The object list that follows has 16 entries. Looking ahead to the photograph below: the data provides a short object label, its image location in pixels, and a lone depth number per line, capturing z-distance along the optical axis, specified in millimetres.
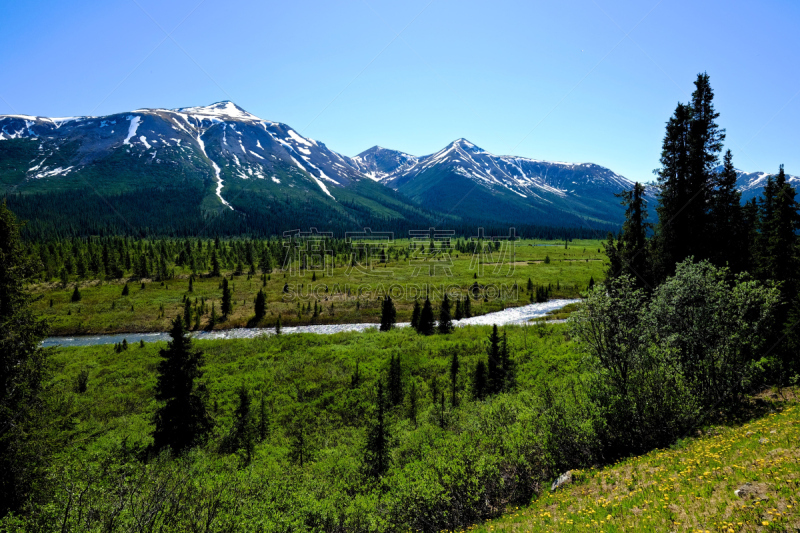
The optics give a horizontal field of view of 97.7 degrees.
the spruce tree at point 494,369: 38312
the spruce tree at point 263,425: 30884
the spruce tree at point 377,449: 22092
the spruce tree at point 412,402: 34706
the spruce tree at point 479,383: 38094
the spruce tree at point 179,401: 26562
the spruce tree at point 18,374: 14523
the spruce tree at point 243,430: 28027
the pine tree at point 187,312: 73062
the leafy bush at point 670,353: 17141
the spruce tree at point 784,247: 25938
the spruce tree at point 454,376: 39109
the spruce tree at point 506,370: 38844
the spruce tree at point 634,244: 27375
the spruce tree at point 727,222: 25078
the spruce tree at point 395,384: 40209
